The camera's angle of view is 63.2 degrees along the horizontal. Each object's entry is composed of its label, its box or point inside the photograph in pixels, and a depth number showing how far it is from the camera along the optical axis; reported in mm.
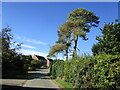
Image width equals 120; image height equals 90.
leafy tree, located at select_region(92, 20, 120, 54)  7960
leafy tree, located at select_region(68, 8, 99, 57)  15261
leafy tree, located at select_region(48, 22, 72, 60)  16786
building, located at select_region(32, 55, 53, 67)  64175
